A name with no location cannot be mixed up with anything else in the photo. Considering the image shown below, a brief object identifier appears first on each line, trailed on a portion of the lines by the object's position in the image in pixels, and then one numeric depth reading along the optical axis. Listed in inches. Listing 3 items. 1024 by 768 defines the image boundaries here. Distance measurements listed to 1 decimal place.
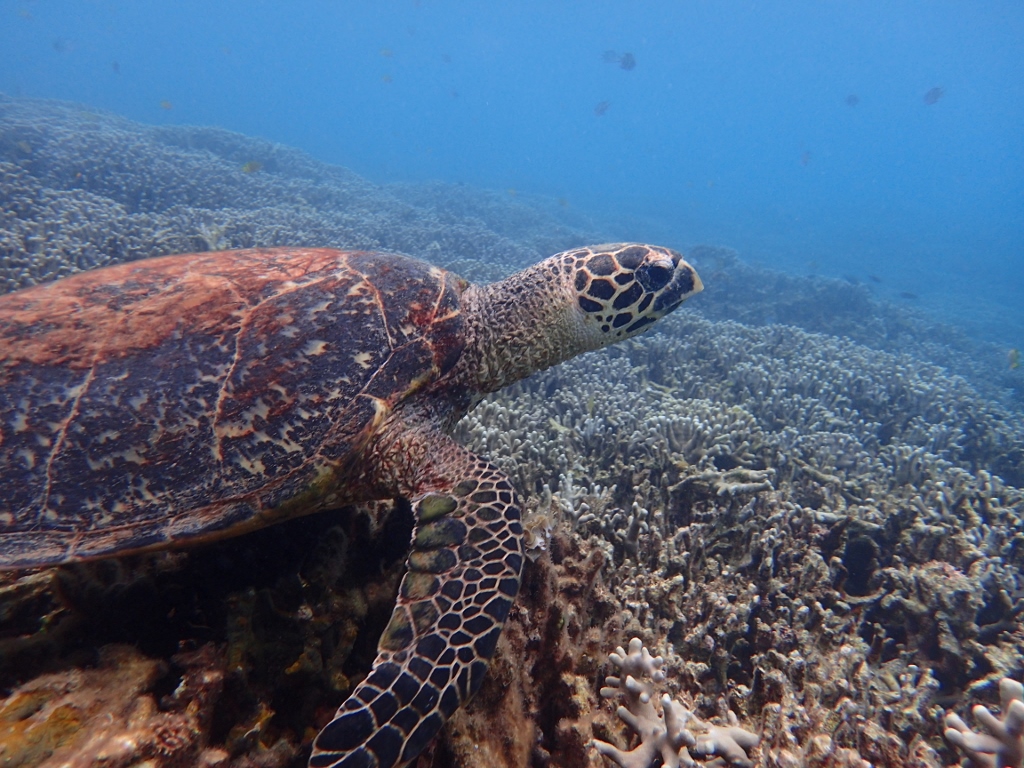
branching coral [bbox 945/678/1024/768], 20.9
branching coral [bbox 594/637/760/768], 21.1
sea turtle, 20.5
